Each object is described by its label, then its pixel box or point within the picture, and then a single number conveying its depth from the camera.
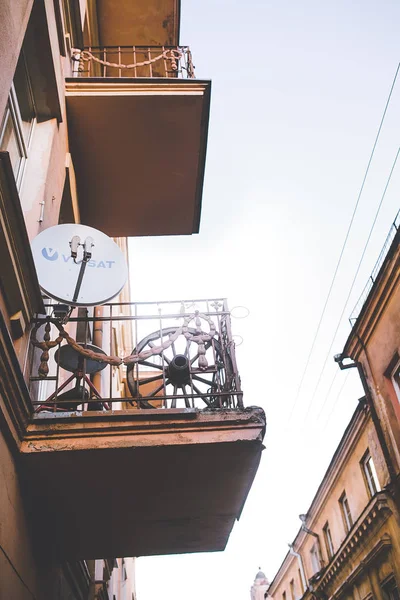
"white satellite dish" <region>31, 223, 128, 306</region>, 4.81
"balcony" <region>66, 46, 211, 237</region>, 6.88
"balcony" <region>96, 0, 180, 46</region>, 9.95
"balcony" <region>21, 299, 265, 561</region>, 4.12
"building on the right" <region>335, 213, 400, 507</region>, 12.44
